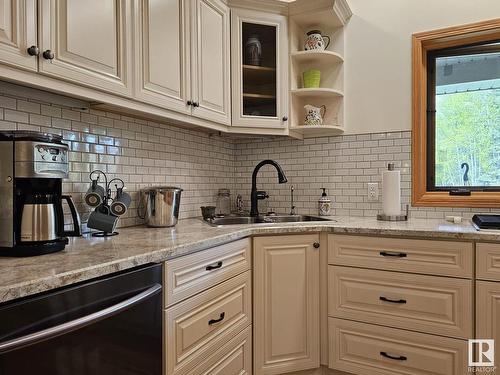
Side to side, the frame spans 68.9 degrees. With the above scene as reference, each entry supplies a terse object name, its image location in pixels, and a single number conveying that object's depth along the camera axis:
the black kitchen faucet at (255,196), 2.52
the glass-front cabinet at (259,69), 2.33
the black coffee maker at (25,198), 1.11
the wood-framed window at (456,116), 2.29
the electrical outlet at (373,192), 2.47
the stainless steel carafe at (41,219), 1.12
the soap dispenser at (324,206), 2.52
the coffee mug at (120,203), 1.67
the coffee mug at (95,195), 1.61
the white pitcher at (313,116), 2.49
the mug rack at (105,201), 1.60
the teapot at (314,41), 2.47
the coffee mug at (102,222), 1.57
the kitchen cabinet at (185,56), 1.67
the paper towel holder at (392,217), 2.21
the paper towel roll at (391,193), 2.22
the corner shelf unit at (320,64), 2.41
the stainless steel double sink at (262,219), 2.44
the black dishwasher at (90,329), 0.82
